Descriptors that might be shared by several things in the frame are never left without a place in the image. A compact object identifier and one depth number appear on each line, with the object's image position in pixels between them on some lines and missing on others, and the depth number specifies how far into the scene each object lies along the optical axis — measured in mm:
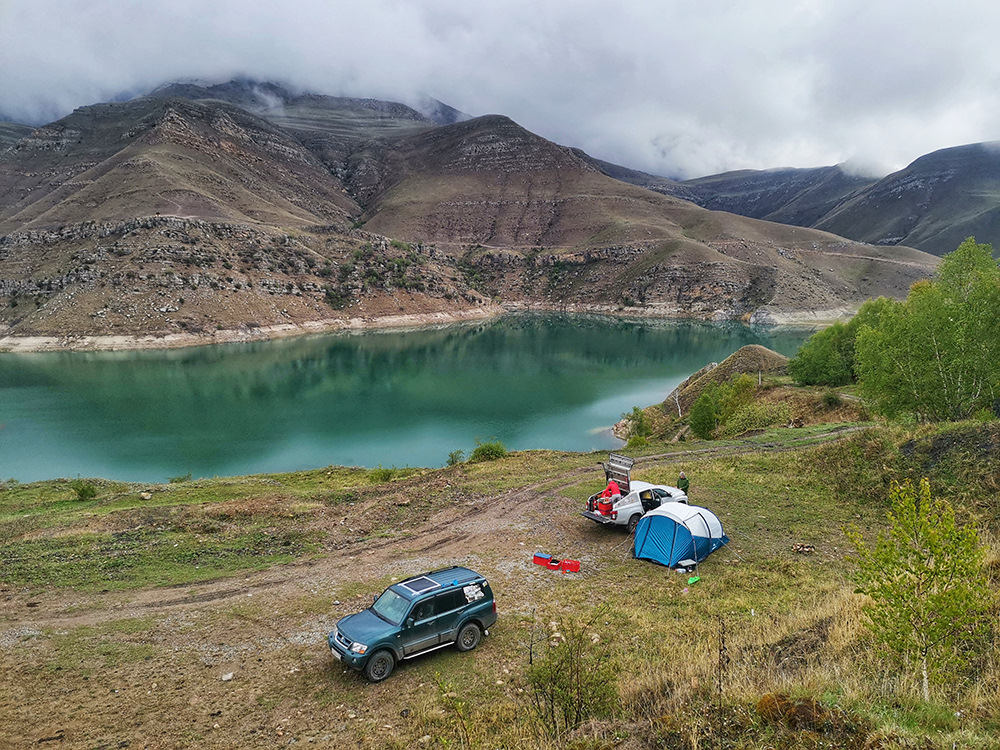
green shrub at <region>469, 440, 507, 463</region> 32531
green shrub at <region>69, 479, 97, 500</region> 25703
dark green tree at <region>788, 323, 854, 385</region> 43938
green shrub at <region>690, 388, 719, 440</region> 38938
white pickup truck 17297
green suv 9953
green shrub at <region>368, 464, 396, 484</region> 29086
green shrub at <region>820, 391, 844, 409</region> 36062
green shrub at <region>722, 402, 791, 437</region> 35781
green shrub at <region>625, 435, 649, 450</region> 34438
